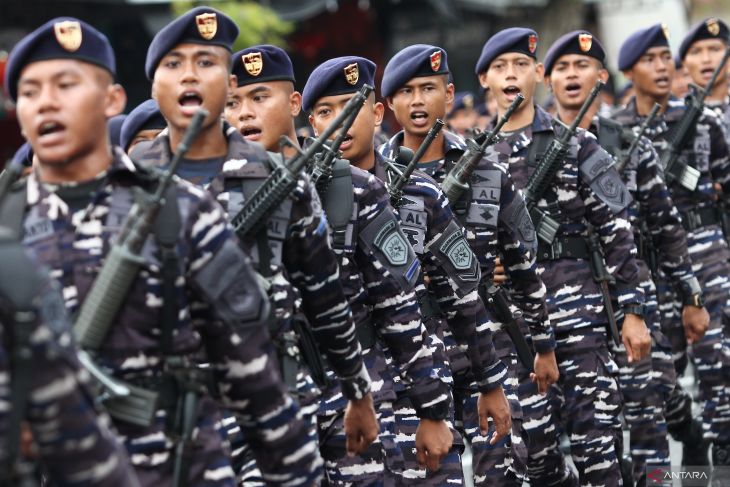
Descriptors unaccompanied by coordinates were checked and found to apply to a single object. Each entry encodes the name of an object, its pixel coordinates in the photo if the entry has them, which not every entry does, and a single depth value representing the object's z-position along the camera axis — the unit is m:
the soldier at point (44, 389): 7.13
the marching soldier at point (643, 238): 19.62
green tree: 37.09
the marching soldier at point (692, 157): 22.56
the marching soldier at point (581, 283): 18.12
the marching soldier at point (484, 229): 16.78
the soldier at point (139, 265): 9.06
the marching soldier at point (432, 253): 15.19
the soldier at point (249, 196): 11.34
